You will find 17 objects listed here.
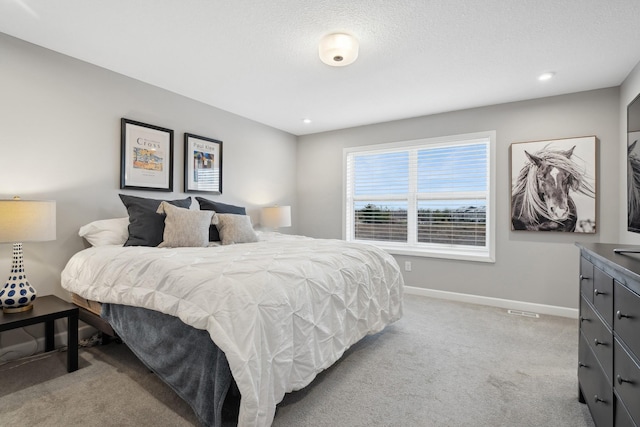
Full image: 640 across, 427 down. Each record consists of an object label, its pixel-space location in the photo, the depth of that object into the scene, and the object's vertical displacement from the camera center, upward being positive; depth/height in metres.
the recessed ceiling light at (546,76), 2.80 +1.28
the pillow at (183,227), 2.52 -0.12
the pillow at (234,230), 2.94 -0.16
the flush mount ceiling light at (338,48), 2.17 +1.18
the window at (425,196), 3.83 +0.24
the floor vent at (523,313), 3.31 -1.07
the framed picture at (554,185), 3.15 +0.32
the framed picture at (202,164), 3.46 +0.56
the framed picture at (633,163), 1.81 +0.32
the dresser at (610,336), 1.06 -0.50
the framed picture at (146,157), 2.93 +0.55
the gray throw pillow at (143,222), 2.50 -0.08
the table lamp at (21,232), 1.92 -0.13
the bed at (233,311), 1.37 -0.52
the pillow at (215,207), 3.28 +0.06
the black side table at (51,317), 1.90 -0.67
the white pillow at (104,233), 2.51 -0.17
